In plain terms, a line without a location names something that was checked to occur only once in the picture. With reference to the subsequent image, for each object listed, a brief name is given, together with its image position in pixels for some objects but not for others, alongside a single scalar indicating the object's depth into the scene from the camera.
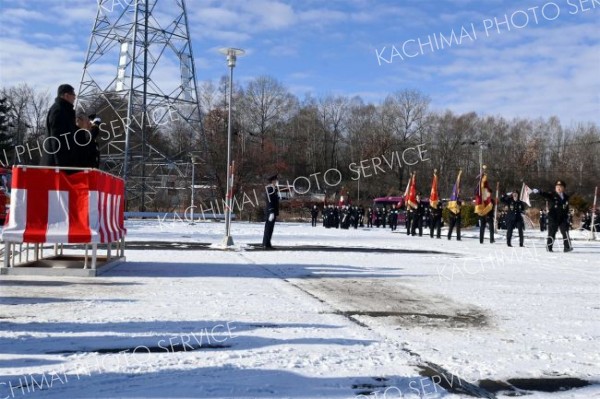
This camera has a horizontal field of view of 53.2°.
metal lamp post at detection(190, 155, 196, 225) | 41.26
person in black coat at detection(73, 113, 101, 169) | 8.25
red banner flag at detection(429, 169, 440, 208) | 27.56
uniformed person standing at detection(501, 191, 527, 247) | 18.30
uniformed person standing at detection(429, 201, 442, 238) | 24.45
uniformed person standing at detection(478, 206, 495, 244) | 20.67
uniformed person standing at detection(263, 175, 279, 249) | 14.26
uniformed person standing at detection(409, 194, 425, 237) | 27.12
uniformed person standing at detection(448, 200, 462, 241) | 22.98
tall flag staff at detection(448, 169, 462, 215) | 24.20
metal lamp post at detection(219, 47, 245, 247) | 15.56
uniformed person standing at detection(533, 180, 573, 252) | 16.30
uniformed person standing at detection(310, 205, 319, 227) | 43.51
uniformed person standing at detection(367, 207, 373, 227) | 49.56
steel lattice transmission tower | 38.22
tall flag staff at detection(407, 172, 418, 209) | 29.74
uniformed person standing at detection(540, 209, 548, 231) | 40.17
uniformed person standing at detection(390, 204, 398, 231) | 36.00
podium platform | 7.64
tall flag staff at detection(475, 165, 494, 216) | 21.08
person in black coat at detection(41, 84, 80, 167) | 7.97
